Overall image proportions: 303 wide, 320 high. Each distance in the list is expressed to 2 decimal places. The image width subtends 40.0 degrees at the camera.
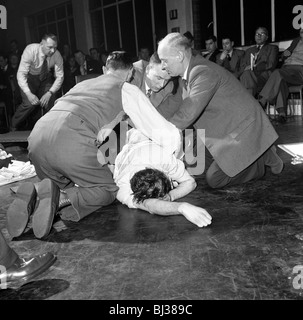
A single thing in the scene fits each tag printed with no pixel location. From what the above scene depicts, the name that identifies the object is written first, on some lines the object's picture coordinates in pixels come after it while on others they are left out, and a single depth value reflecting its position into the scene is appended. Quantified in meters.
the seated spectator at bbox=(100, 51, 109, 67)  8.48
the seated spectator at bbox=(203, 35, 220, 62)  7.12
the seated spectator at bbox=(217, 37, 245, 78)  6.77
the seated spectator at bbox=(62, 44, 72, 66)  10.11
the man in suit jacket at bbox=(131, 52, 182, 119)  3.05
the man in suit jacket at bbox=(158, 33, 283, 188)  2.61
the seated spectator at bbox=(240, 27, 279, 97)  6.05
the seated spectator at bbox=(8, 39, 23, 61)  9.47
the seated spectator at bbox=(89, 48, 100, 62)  8.95
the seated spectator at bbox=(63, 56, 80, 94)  8.76
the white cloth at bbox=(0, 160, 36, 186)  3.47
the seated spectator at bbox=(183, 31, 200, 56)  6.09
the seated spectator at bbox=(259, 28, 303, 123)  5.71
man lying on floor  2.23
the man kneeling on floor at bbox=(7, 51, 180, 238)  2.34
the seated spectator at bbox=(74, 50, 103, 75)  8.36
